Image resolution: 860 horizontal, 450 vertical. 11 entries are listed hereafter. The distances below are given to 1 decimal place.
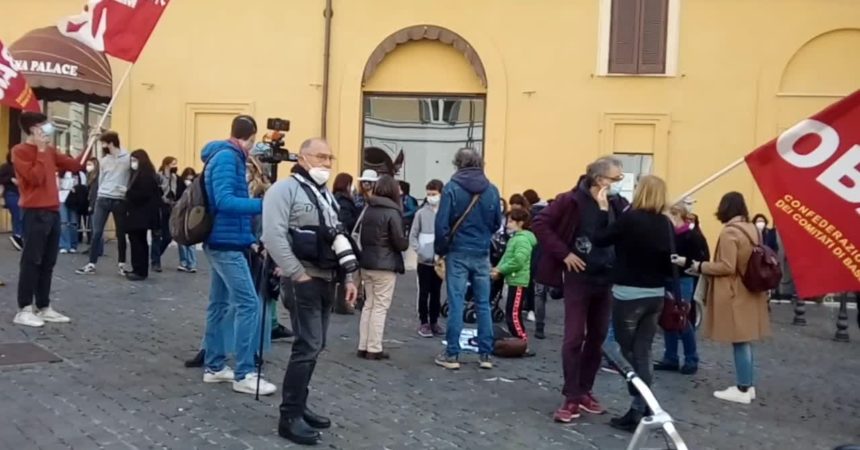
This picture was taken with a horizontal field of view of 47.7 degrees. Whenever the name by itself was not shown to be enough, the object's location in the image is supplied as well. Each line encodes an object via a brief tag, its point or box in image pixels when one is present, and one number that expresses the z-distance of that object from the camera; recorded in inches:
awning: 671.8
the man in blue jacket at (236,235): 264.8
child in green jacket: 378.0
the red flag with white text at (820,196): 235.3
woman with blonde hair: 257.6
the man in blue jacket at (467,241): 327.9
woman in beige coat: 302.7
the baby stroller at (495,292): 430.6
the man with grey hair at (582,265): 266.4
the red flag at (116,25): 370.9
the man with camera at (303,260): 230.2
